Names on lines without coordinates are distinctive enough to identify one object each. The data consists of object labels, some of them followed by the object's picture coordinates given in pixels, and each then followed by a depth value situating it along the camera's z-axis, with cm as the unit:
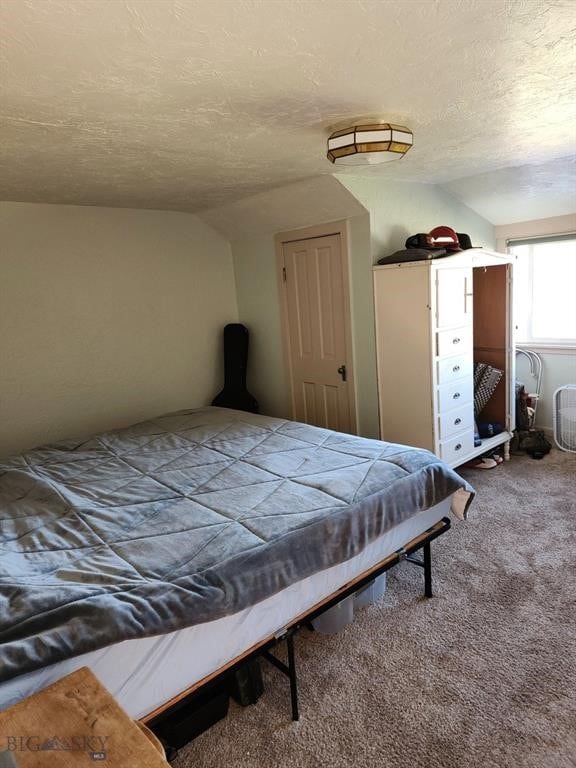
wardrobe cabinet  314
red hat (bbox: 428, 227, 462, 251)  321
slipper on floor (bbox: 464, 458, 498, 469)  388
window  421
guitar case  416
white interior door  358
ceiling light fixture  204
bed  134
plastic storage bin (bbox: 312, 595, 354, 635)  217
